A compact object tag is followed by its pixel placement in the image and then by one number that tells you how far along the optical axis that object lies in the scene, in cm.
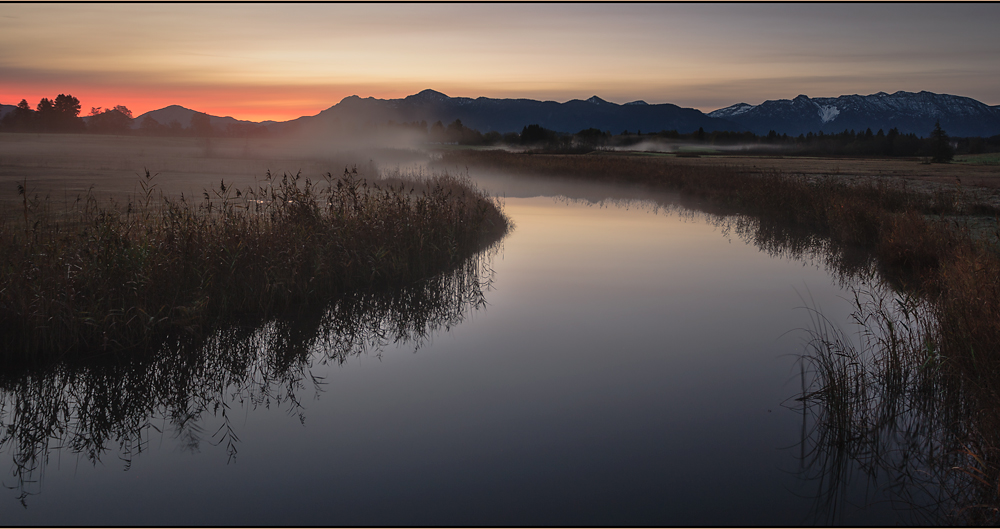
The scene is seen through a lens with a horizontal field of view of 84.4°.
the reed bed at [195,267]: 606
